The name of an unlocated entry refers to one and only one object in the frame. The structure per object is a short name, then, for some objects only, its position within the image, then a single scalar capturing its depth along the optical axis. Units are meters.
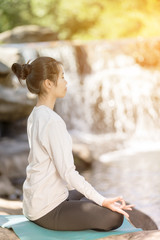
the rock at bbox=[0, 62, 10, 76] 9.26
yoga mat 3.03
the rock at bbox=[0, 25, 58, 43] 20.27
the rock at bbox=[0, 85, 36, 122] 10.55
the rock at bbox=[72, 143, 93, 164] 9.86
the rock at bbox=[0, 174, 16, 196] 7.46
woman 3.03
